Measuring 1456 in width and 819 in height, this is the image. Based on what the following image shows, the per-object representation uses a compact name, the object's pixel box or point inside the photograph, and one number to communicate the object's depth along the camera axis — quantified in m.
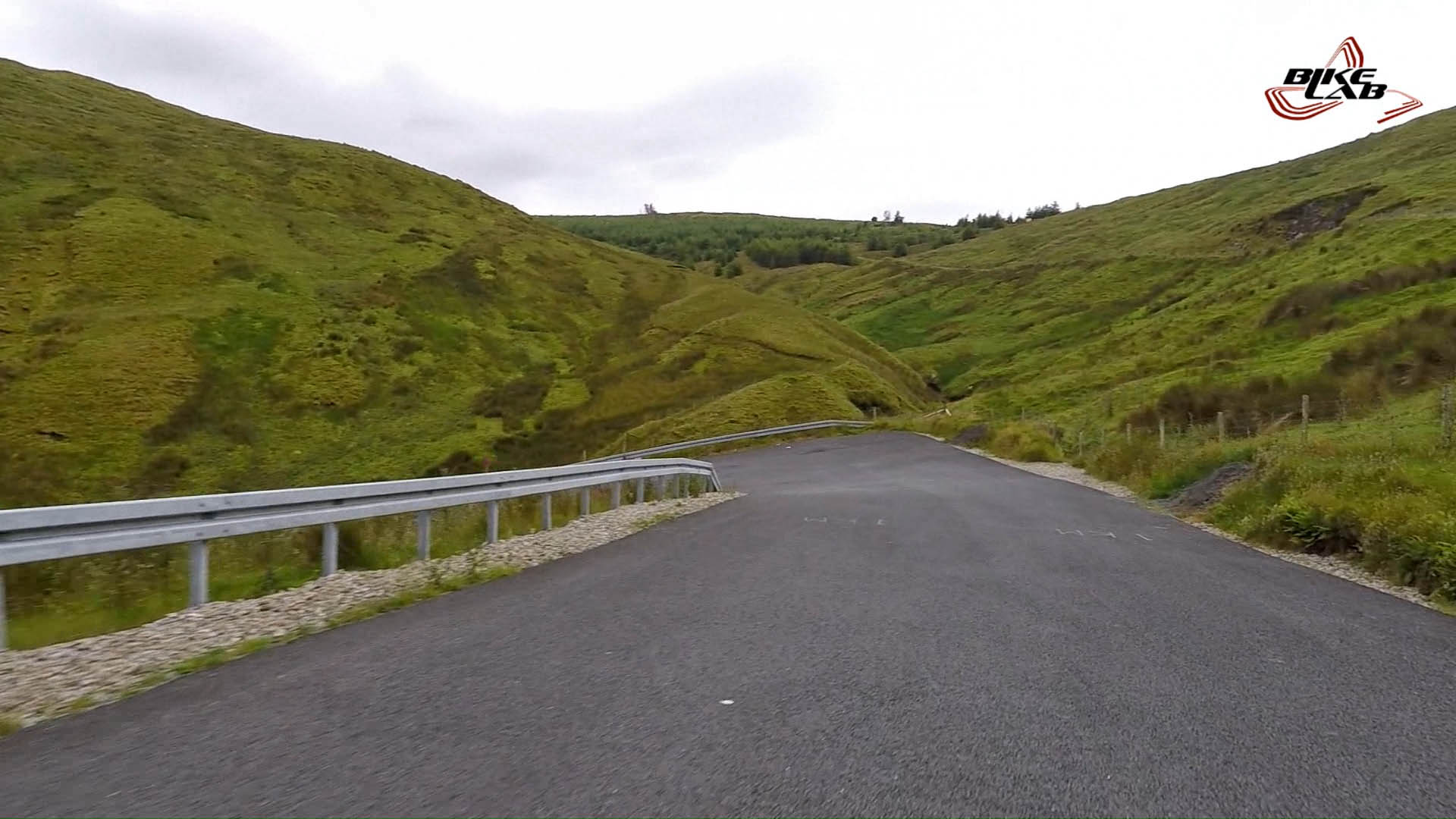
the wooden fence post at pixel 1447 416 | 13.20
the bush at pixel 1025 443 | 28.78
